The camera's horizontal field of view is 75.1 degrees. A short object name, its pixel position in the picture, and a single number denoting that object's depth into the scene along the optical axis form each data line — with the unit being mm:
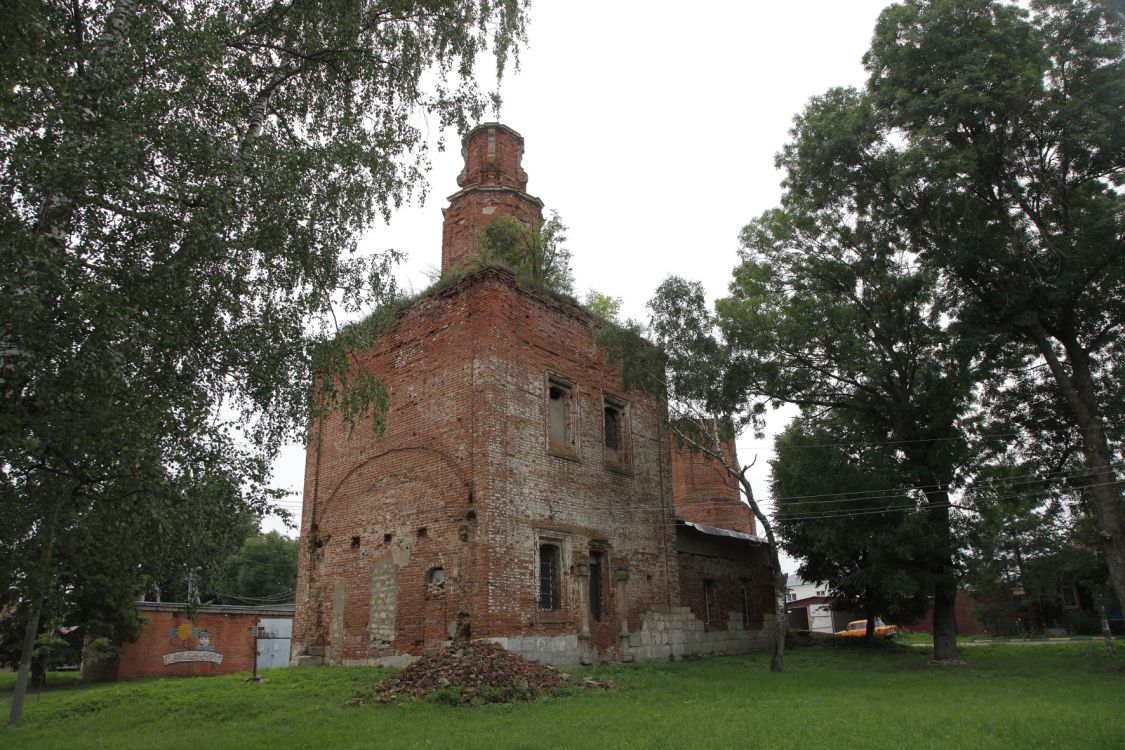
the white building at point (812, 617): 46625
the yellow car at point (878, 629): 35344
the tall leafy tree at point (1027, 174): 16284
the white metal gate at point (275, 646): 26000
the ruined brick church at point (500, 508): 14570
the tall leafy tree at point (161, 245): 6066
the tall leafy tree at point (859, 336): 17984
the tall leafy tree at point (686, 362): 17297
